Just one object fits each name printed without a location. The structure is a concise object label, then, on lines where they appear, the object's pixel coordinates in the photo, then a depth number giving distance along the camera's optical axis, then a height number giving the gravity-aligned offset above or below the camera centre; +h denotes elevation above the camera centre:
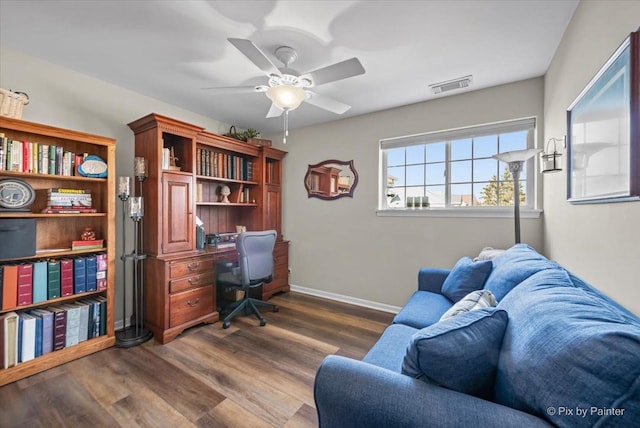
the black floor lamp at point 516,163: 2.04 +0.43
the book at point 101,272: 2.23 -0.52
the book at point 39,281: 1.93 -0.52
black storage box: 1.78 -0.18
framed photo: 0.93 +0.36
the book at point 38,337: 1.93 -0.94
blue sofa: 0.59 -0.44
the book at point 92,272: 2.18 -0.50
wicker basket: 1.79 +0.76
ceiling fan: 1.57 +0.91
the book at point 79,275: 2.13 -0.52
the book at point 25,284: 1.86 -0.52
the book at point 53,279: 2.00 -0.52
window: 2.60 +0.51
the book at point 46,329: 1.96 -0.89
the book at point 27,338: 1.86 -0.91
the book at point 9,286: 1.80 -0.52
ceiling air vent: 2.45 +1.26
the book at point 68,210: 2.04 +0.01
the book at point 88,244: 2.17 -0.28
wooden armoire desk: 2.45 -0.02
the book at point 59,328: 2.01 -0.90
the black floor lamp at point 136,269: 2.35 -0.58
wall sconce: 1.74 +0.38
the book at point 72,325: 2.07 -0.91
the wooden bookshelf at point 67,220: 1.89 -0.07
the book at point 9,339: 1.77 -0.88
